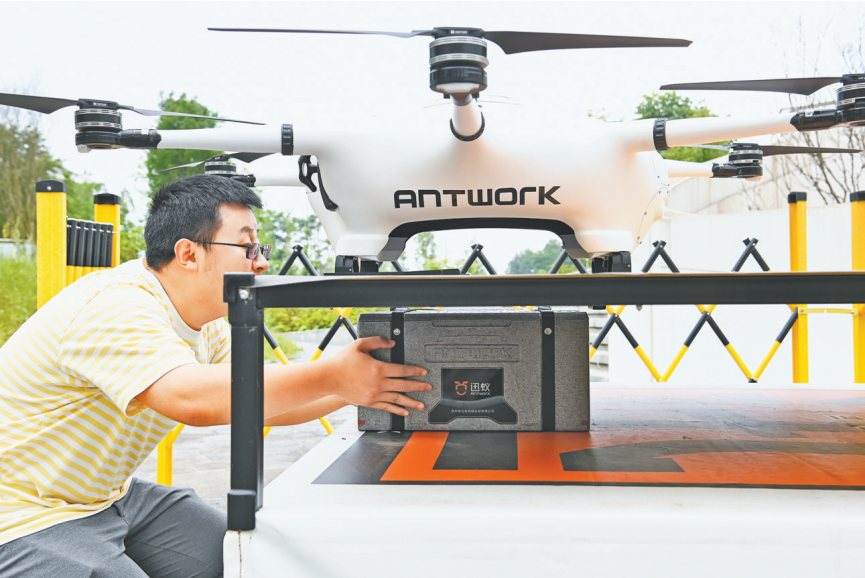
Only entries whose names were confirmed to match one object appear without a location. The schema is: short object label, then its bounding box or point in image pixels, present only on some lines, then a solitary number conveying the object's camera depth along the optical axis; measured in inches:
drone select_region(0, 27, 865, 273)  53.5
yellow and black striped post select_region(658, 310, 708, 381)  129.4
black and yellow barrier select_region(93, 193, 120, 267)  88.2
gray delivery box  52.9
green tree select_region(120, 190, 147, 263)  360.5
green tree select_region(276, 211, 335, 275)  419.8
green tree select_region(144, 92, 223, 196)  460.4
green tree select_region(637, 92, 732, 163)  568.1
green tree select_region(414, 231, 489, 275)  391.6
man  42.1
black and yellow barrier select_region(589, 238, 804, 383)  122.7
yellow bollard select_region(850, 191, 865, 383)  102.1
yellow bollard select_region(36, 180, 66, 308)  73.3
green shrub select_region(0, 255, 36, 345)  279.9
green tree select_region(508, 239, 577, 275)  452.1
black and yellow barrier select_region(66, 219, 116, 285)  77.8
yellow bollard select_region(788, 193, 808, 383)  112.0
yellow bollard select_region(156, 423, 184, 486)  96.3
